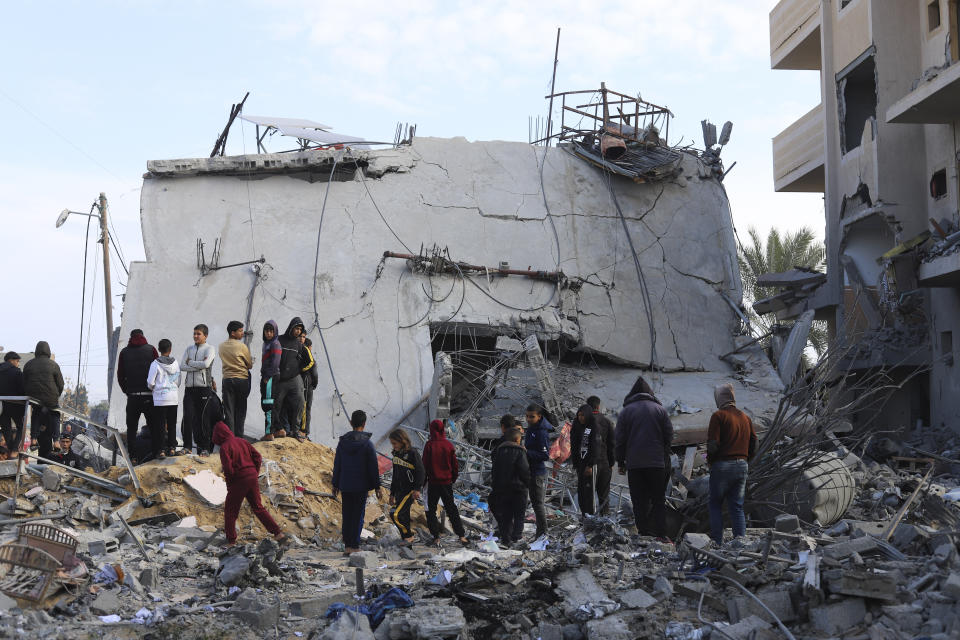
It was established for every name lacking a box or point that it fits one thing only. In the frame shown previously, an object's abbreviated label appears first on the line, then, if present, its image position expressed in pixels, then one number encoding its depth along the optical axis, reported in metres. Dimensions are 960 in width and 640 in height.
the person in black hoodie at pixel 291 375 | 11.61
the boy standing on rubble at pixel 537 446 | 10.25
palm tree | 28.00
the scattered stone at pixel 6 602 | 6.64
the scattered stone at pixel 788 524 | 9.09
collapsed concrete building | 15.91
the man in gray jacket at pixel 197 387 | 11.12
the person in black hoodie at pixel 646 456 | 9.18
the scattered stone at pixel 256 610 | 6.81
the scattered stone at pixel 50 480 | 10.17
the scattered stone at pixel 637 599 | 6.69
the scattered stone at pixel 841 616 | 6.02
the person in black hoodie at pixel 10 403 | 11.33
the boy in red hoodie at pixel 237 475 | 9.05
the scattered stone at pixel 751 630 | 5.90
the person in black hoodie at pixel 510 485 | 9.59
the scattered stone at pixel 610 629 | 6.21
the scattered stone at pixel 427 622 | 6.32
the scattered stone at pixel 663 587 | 6.83
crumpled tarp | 6.87
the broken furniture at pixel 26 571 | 6.91
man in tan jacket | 11.34
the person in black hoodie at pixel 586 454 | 10.21
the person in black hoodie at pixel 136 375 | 11.07
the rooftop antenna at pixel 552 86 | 19.98
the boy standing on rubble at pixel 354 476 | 9.35
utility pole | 24.11
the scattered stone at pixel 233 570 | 7.67
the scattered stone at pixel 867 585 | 6.00
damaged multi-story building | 17.78
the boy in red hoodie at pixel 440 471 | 9.86
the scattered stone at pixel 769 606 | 6.27
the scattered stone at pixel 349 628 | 6.32
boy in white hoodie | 10.88
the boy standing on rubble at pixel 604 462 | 10.28
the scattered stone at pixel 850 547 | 6.73
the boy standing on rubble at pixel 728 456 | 8.64
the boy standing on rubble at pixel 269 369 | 11.38
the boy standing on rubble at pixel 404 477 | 9.80
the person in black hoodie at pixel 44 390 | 11.10
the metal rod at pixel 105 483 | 10.21
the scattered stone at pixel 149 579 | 7.73
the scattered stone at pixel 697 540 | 7.43
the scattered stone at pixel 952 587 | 5.62
